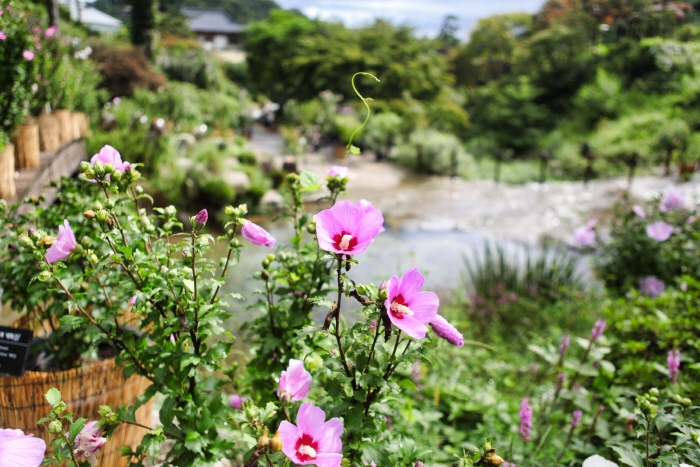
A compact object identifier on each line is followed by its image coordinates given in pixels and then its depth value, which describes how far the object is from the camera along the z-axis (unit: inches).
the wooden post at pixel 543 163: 304.8
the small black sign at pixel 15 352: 49.1
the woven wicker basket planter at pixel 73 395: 50.7
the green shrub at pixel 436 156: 338.0
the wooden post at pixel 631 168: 256.4
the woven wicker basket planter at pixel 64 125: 172.1
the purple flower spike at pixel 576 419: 57.1
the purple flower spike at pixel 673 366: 52.8
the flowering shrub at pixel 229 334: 31.8
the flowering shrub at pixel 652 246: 99.7
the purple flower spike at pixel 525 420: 52.8
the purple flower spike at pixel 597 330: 59.9
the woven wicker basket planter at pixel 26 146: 129.8
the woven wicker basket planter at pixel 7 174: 108.6
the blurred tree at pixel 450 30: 916.0
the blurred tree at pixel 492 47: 669.9
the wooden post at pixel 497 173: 315.5
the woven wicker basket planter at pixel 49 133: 158.4
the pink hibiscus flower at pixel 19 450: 26.6
